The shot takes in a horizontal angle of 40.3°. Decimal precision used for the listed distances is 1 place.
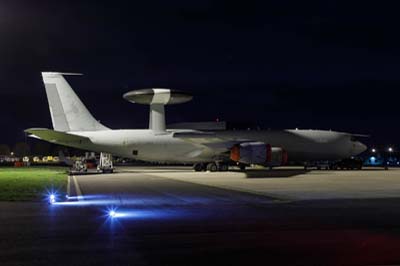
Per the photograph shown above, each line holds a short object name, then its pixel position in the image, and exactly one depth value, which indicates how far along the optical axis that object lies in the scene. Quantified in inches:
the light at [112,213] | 740.6
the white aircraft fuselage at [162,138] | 2197.3
